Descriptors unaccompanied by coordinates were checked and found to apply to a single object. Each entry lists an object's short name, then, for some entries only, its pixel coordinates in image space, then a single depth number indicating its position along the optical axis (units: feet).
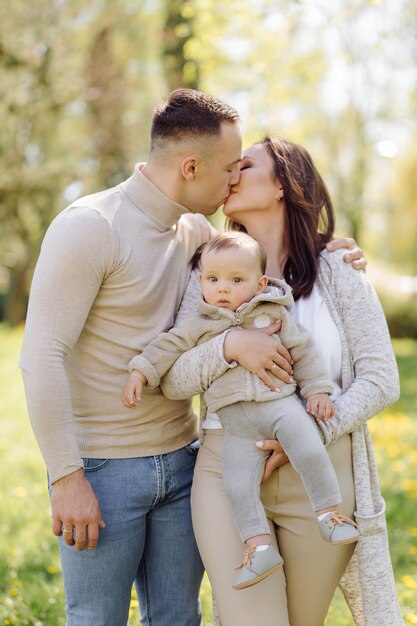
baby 7.79
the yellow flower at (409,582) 13.42
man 7.75
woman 8.20
